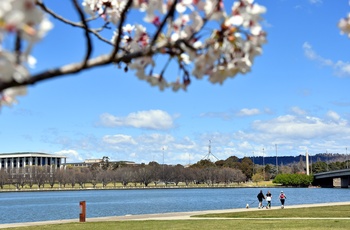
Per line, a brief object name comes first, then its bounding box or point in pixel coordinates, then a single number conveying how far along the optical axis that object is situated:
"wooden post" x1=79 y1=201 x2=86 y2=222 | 26.96
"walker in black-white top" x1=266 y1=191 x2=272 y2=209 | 37.81
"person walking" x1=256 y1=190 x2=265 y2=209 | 37.86
